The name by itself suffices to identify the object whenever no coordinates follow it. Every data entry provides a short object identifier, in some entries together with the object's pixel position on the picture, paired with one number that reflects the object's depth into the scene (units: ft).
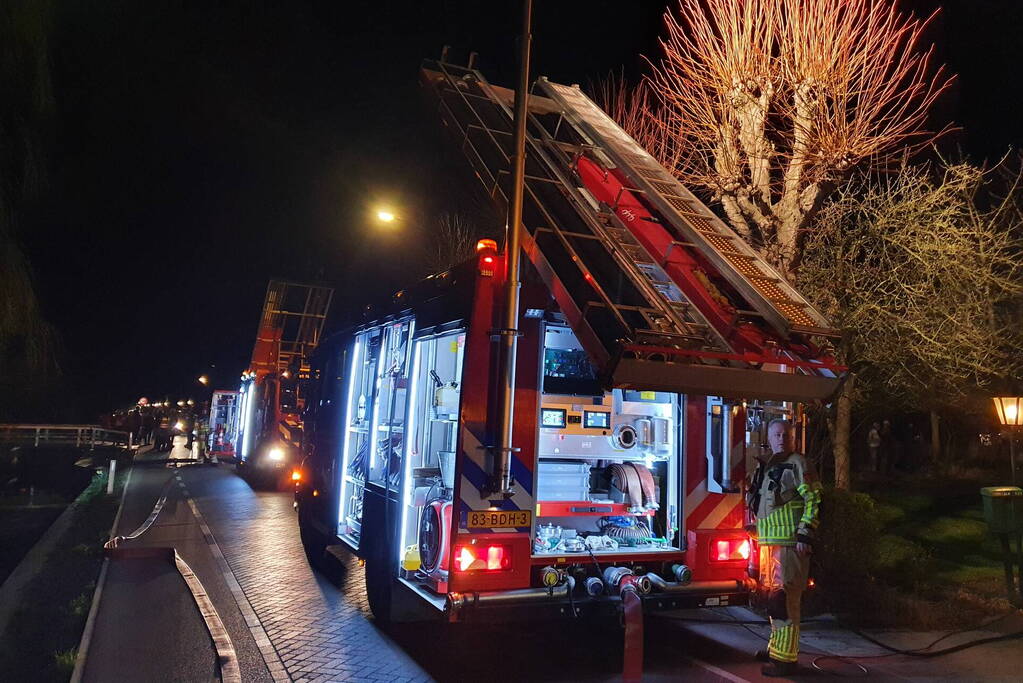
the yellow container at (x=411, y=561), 17.79
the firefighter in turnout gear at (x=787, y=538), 16.52
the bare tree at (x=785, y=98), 27.40
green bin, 22.99
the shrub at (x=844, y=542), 23.66
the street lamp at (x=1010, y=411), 27.54
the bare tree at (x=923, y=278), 29.01
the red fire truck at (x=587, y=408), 15.07
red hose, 15.01
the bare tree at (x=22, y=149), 23.93
